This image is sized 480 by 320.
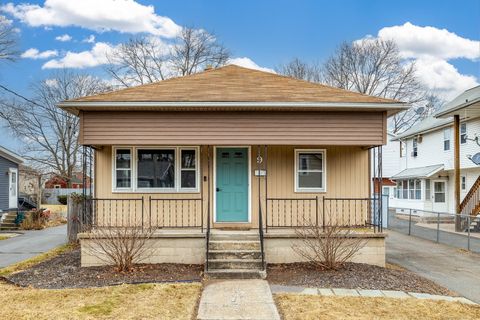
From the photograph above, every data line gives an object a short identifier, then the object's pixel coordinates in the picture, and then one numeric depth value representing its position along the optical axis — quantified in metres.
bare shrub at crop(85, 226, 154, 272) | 8.26
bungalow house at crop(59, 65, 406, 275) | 9.04
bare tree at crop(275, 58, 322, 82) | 35.06
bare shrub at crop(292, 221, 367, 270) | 8.44
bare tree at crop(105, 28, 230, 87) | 32.97
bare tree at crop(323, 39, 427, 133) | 35.38
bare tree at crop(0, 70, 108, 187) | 36.88
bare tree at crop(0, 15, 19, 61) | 26.66
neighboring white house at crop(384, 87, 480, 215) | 19.85
